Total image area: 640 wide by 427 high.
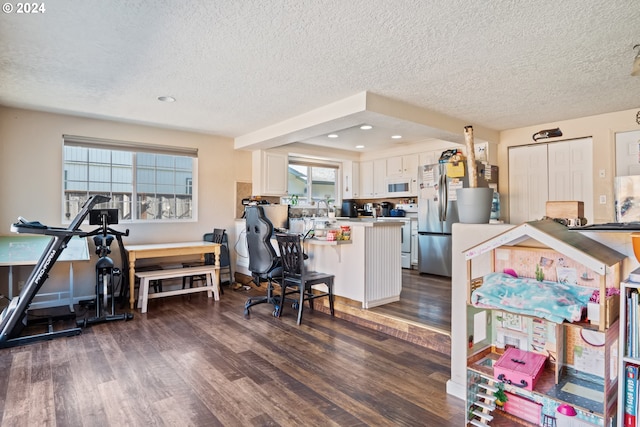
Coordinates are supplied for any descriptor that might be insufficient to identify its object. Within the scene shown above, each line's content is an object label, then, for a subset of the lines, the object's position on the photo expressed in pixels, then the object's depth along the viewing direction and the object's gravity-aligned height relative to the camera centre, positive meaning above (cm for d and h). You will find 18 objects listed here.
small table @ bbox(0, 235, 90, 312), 315 -35
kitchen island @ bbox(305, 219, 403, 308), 364 -52
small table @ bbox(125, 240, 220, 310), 410 -43
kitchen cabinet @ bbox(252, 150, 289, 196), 576 +73
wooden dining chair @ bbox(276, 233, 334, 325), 354 -60
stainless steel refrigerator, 531 +3
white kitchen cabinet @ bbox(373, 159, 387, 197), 689 +77
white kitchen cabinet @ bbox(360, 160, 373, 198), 716 +77
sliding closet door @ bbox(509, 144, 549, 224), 489 +48
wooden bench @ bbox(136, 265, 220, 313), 400 -75
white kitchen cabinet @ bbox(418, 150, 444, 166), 596 +103
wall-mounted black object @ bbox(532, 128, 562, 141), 466 +112
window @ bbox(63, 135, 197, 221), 450 +55
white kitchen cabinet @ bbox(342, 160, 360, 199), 724 +77
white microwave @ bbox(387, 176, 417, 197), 641 +56
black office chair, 373 -39
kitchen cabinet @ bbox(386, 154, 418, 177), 634 +95
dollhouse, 141 -58
